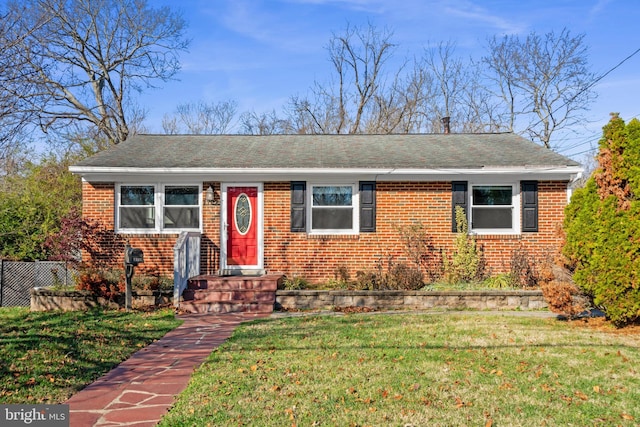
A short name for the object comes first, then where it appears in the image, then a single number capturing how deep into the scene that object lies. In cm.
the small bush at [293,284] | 1032
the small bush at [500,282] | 1044
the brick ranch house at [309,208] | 1123
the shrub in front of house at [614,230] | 725
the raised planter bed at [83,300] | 998
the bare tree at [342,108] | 2950
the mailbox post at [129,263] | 962
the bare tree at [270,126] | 3219
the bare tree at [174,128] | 3434
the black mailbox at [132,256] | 963
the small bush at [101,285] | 995
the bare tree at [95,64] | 2286
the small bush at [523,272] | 1062
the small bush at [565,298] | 796
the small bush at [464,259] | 1106
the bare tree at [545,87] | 2604
